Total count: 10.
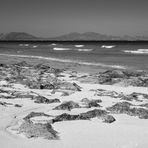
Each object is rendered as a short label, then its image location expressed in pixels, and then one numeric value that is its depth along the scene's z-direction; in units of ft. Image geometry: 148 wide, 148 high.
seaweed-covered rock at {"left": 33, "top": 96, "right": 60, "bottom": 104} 31.19
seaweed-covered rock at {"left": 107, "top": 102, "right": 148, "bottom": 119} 26.20
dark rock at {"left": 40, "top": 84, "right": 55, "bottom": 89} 40.52
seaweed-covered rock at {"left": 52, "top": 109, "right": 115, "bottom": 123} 24.08
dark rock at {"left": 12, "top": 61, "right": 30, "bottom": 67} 81.01
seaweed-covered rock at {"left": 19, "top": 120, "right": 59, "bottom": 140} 19.75
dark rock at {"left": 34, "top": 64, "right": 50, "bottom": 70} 72.09
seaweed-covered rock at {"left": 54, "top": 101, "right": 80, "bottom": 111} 28.07
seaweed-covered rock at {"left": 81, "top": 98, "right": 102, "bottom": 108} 29.84
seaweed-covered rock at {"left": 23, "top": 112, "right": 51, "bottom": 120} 24.67
